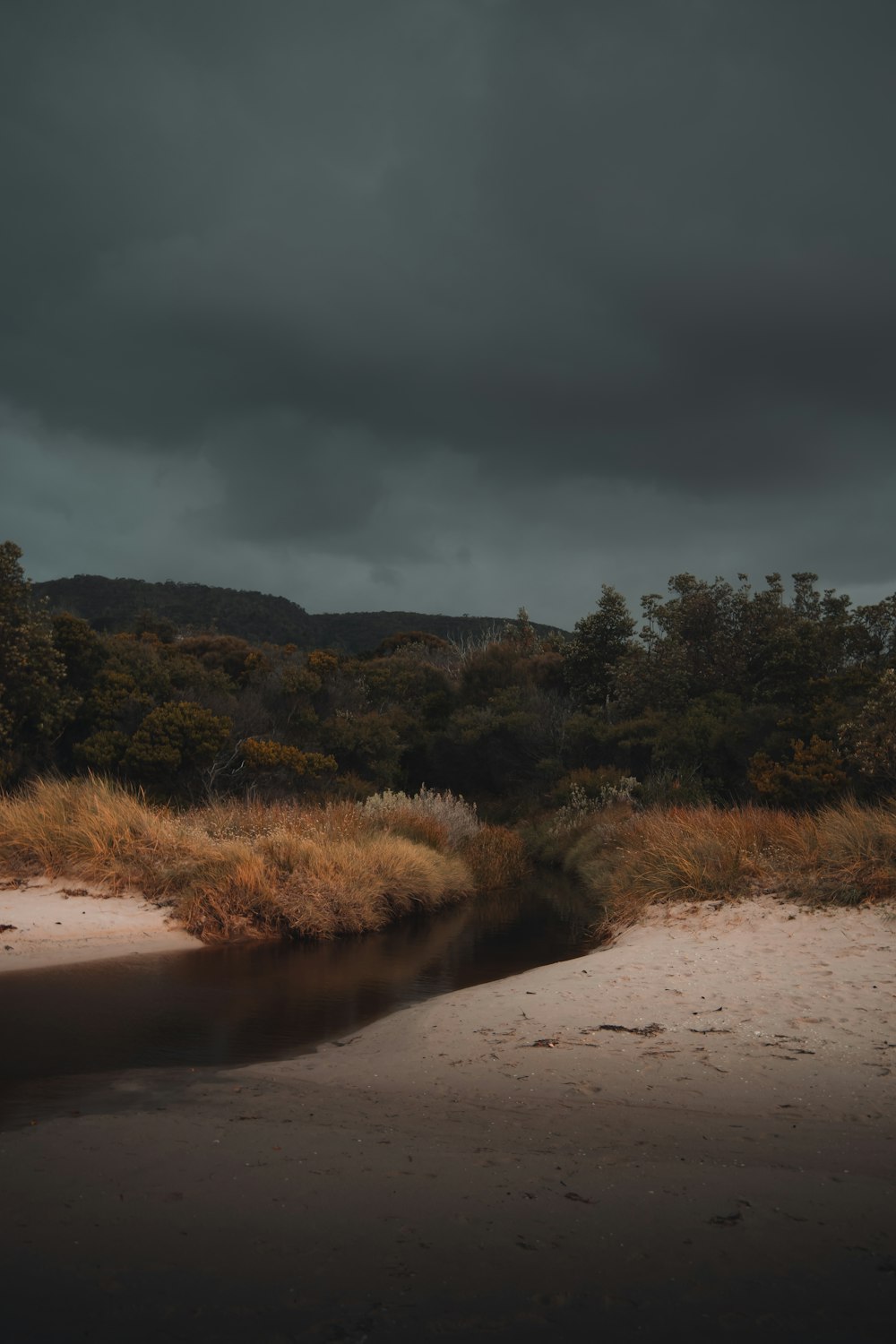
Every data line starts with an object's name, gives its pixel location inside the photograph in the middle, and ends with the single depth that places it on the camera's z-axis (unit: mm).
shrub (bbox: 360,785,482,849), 20016
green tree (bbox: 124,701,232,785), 21188
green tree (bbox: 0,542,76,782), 21188
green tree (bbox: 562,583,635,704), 37750
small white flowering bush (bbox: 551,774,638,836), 24531
